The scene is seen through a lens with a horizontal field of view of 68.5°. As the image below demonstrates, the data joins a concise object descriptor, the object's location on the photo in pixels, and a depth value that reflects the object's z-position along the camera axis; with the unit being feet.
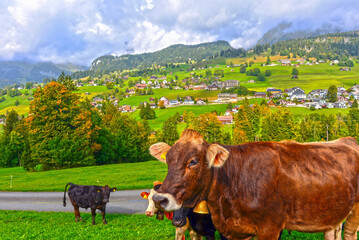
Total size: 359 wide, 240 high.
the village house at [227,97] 570.66
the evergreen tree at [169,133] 226.85
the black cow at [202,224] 21.78
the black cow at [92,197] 42.01
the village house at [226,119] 386.32
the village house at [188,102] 563.07
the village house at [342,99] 498.85
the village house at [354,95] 519.64
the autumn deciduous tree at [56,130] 130.82
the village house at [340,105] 458.74
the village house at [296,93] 564.06
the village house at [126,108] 498.81
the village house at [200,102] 548.52
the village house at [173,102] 556.51
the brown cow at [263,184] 14.33
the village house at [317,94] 542.36
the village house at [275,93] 561.27
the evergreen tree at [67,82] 161.53
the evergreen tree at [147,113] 422.41
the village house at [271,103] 470.80
